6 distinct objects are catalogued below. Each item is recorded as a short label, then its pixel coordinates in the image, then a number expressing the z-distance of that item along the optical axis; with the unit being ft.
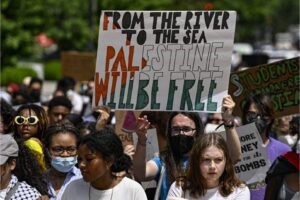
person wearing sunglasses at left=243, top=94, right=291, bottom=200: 37.55
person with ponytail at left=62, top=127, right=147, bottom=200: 27.26
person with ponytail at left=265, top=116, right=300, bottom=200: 25.61
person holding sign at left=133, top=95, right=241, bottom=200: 31.77
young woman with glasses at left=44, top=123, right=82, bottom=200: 33.31
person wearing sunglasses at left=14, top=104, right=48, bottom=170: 39.39
